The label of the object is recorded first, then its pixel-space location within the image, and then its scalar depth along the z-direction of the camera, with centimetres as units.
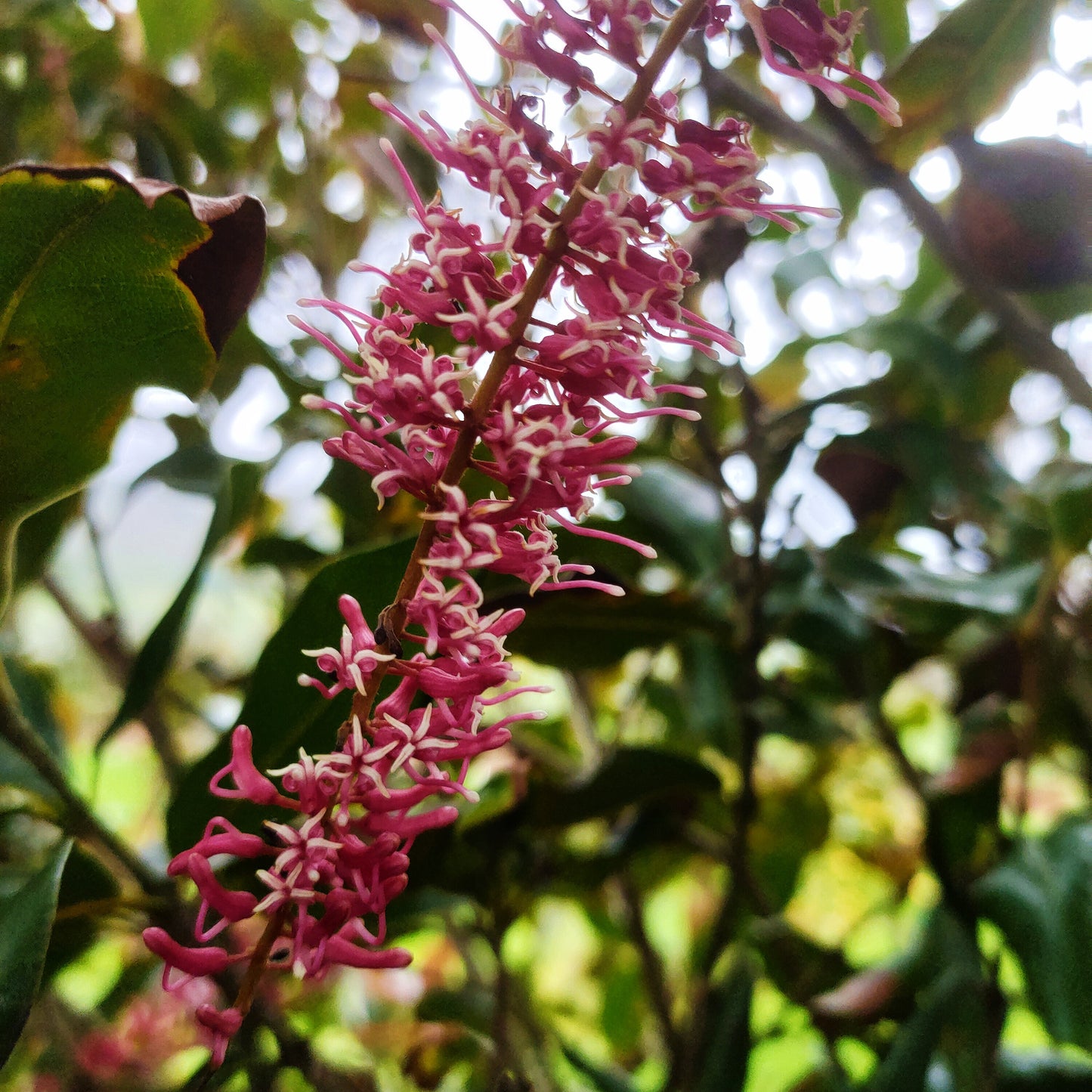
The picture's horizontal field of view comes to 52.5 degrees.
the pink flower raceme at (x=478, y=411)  11
